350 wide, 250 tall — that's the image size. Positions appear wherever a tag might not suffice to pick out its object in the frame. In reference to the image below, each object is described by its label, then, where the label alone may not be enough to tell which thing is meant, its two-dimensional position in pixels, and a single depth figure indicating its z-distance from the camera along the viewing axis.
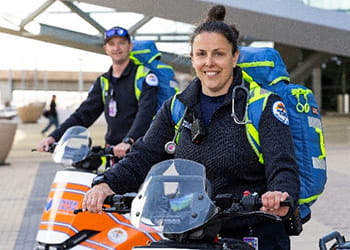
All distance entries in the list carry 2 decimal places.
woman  2.95
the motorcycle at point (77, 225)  4.87
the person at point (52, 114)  28.16
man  5.70
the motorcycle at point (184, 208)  2.58
